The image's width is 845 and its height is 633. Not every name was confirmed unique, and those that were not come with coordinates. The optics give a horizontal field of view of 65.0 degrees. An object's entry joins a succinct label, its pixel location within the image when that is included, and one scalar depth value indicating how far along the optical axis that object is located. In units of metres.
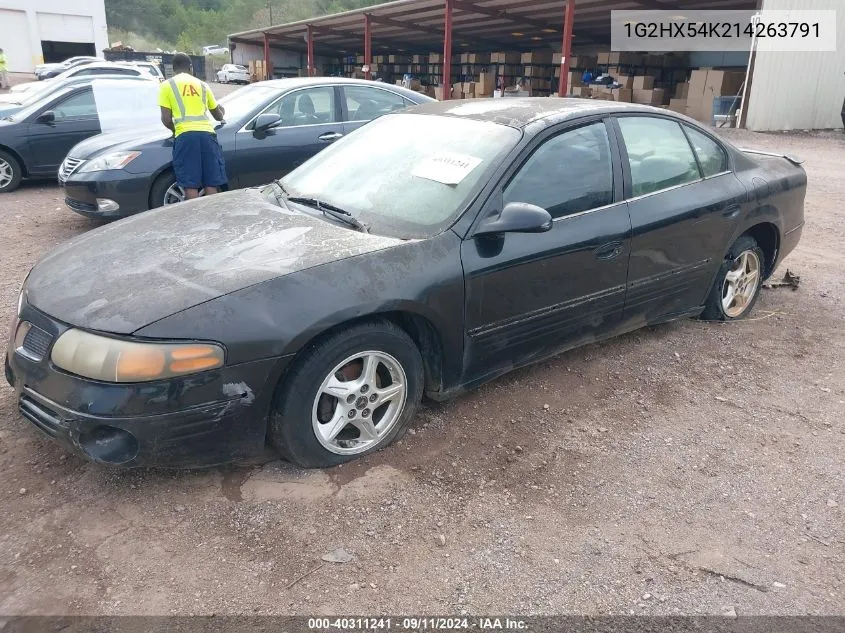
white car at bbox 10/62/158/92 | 17.08
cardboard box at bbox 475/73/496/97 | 24.38
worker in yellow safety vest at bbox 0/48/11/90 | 29.31
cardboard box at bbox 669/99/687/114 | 19.66
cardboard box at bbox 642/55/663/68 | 21.66
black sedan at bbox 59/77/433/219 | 6.26
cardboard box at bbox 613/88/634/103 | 20.27
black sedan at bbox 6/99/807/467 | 2.44
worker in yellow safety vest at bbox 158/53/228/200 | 6.02
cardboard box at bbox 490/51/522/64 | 24.78
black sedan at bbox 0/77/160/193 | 8.70
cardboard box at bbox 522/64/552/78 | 24.28
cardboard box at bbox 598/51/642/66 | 21.38
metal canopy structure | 18.58
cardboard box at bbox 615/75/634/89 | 20.48
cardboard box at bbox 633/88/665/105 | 19.84
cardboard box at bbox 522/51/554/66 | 24.06
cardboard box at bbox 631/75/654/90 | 19.95
